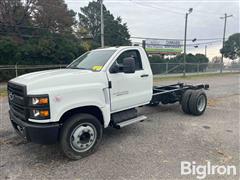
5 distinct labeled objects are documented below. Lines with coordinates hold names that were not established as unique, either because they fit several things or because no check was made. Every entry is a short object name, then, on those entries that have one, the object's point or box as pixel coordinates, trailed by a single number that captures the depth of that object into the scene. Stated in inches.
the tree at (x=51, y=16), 981.2
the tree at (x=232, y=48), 1529.3
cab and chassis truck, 126.4
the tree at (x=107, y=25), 1477.6
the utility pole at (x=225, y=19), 1376.5
